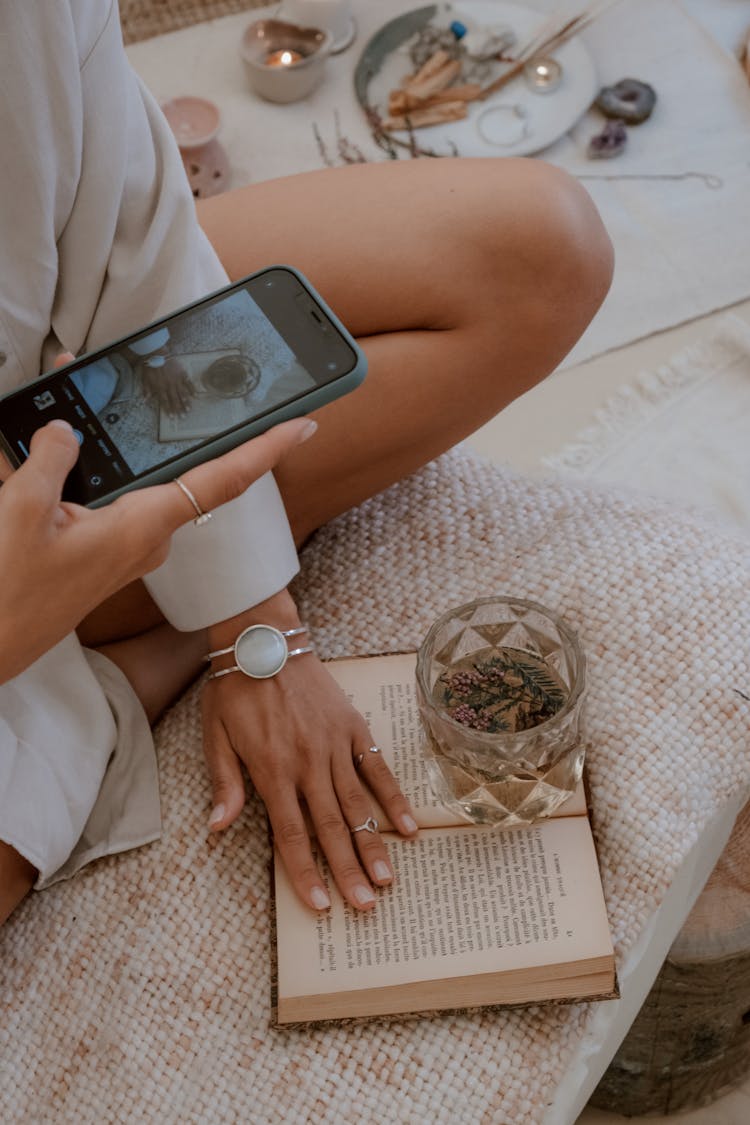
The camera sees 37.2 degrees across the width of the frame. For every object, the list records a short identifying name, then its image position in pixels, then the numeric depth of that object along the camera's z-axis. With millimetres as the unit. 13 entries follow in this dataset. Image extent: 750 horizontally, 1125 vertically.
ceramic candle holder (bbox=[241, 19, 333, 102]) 1554
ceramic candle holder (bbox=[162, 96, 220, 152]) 1499
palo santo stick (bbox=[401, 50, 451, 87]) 1553
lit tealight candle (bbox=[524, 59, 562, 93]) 1539
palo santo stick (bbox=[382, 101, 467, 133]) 1533
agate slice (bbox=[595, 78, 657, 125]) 1528
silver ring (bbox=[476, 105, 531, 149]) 1505
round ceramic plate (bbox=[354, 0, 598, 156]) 1508
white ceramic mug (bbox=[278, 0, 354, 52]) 1568
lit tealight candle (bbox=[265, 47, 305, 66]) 1554
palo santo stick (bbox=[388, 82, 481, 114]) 1540
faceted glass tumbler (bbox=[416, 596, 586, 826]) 634
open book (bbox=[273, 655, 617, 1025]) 630
